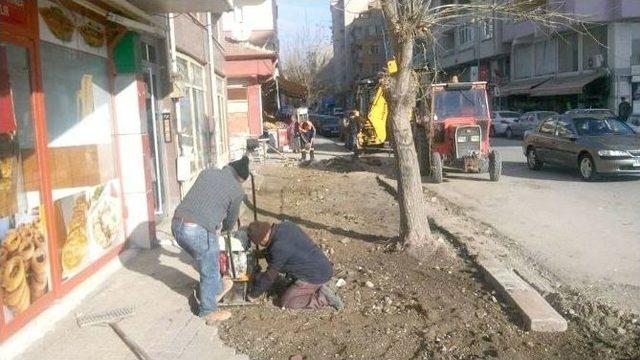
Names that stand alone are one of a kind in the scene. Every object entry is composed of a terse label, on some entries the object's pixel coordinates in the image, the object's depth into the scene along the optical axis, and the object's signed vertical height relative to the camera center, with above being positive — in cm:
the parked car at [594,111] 2219 +2
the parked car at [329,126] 4028 -12
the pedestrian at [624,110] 2825 -2
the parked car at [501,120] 3291 -25
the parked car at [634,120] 2543 -45
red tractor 1518 -32
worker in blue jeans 533 -75
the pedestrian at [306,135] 2221 -37
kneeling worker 557 -124
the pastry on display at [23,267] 477 -102
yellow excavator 2134 -12
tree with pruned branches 695 +79
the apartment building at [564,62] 3145 +303
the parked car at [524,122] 3080 -40
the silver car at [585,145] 1370 -79
